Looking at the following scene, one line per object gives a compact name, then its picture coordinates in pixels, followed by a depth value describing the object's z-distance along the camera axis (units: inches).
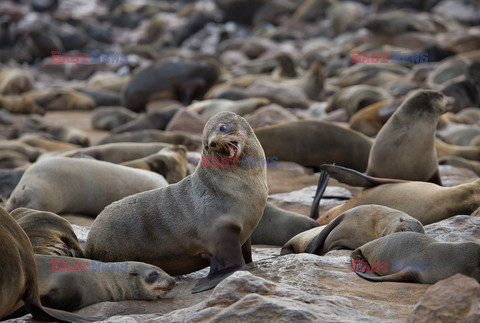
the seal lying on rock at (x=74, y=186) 546.0
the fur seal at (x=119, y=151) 695.1
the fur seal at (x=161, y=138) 835.4
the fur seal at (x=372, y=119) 832.3
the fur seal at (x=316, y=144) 697.6
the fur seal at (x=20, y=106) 1267.2
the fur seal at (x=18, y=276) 290.4
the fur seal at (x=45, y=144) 877.2
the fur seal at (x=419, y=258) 315.9
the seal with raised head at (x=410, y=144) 565.9
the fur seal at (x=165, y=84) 1273.4
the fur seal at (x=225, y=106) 1009.5
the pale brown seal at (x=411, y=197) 455.5
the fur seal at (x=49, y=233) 386.0
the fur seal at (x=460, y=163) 687.1
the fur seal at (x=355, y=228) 405.1
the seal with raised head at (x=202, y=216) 356.8
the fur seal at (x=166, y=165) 631.2
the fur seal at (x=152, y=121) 1001.5
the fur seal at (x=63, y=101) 1362.0
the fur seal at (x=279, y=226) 483.2
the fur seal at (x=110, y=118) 1134.4
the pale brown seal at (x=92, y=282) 328.5
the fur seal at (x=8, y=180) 633.9
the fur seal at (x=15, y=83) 1550.2
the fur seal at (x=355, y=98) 1011.9
